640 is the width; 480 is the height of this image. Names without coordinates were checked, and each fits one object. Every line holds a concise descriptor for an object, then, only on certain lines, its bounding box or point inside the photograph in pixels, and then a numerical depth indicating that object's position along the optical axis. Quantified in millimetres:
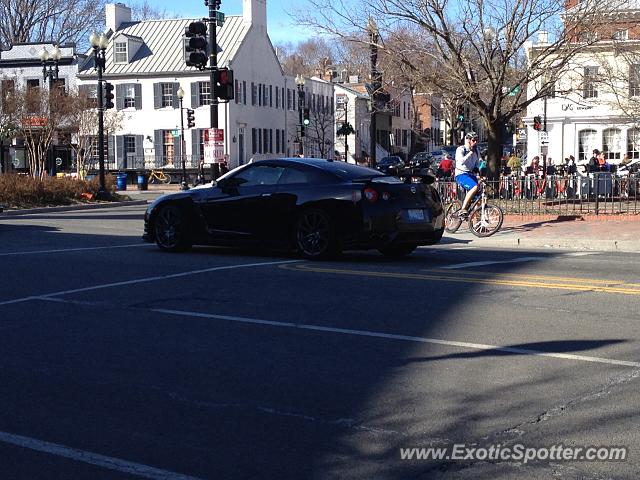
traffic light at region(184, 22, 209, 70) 21531
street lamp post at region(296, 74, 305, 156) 47400
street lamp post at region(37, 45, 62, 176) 40750
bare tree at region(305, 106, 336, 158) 72812
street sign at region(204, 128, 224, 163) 23609
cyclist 17922
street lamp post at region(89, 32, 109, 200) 33469
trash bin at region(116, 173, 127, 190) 50969
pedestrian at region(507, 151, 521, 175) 41219
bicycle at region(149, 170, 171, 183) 58931
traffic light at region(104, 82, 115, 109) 36250
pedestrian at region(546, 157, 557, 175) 38681
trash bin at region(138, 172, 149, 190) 51844
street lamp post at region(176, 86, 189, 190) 48375
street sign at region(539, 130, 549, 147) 45616
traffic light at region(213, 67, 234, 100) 22547
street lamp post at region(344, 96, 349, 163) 77875
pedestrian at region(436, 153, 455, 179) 34972
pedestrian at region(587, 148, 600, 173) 35938
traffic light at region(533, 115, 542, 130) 47500
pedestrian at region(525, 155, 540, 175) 37531
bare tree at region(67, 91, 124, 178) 50138
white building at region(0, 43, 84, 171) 63938
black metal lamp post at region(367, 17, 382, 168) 24828
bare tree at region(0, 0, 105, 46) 76250
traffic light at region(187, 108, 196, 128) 52812
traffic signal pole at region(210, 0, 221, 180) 22219
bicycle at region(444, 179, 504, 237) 18281
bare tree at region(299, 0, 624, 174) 24062
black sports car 13453
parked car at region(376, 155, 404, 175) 66244
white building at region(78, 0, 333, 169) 59906
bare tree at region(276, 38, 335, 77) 104062
